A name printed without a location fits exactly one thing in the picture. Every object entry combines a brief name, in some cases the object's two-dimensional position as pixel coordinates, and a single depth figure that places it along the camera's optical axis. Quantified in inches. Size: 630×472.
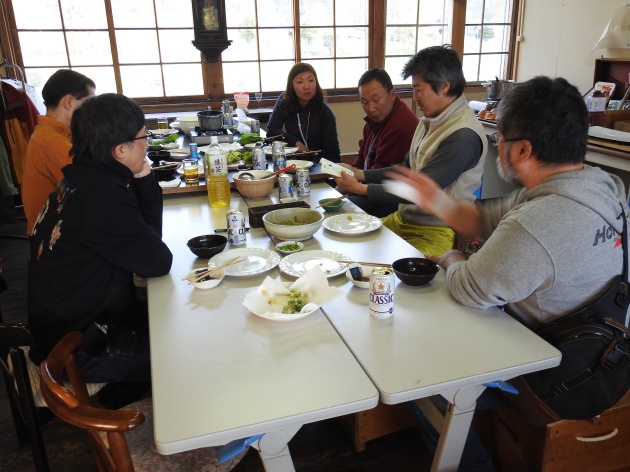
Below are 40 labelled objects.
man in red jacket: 108.3
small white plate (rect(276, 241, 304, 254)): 67.1
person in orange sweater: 85.7
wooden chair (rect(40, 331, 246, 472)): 36.9
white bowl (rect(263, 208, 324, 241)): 69.7
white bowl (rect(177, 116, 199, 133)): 155.4
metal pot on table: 143.0
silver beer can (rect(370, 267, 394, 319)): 49.3
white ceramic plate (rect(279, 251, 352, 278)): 60.5
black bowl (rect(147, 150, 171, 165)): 117.9
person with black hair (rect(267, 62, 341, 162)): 137.6
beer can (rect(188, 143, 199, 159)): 119.6
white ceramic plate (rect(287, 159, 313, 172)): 111.0
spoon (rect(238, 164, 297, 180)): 97.7
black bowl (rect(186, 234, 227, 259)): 65.9
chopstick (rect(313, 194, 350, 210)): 83.5
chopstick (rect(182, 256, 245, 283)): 57.8
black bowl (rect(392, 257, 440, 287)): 56.4
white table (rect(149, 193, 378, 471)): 37.7
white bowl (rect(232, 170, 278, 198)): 92.6
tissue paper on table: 50.3
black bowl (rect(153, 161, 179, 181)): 104.8
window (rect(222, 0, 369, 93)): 204.2
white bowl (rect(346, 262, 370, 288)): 57.1
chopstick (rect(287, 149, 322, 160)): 120.3
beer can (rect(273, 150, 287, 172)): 107.3
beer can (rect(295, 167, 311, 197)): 94.2
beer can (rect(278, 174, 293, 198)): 91.3
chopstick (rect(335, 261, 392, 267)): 61.7
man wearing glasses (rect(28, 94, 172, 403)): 56.3
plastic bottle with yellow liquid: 89.4
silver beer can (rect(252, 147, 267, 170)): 108.3
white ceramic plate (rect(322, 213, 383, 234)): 74.4
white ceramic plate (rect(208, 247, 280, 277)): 61.5
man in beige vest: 81.2
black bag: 47.2
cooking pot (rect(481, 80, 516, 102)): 179.3
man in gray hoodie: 46.7
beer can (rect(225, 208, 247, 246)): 69.7
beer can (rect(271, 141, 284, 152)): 109.6
